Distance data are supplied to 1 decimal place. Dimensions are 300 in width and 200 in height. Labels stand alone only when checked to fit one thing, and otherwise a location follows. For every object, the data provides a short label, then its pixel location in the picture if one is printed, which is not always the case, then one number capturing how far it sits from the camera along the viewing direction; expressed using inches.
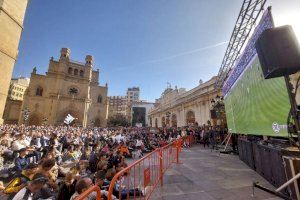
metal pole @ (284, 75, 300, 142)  108.0
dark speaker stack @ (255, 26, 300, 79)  106.2
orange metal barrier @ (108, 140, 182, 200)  161.0
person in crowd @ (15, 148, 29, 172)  248.1
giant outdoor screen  189.6
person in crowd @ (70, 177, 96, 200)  118.4
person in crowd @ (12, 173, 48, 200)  121.7
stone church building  1545.3
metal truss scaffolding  352.5
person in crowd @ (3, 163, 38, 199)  142.2
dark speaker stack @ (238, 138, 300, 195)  157.8
